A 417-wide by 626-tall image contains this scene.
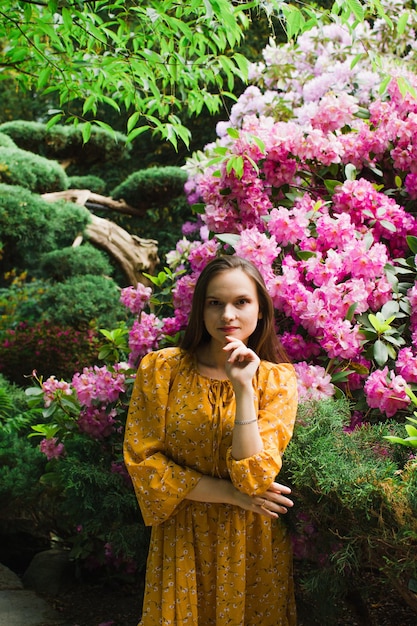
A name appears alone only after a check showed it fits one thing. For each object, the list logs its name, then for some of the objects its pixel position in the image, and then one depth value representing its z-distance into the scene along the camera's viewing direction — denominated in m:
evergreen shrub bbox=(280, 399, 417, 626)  1.64
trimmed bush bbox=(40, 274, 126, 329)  6.07
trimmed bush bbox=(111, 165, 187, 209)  7.79
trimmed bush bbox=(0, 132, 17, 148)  6.17
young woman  1.78
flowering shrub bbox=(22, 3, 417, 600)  2.27
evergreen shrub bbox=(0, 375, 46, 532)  3.28
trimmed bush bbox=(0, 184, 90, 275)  5.11
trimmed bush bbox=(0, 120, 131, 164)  7.16
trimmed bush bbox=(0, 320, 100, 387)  5.73
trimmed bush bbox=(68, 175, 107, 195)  8.40
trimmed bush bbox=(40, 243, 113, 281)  6.49
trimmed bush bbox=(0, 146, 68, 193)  5.70
